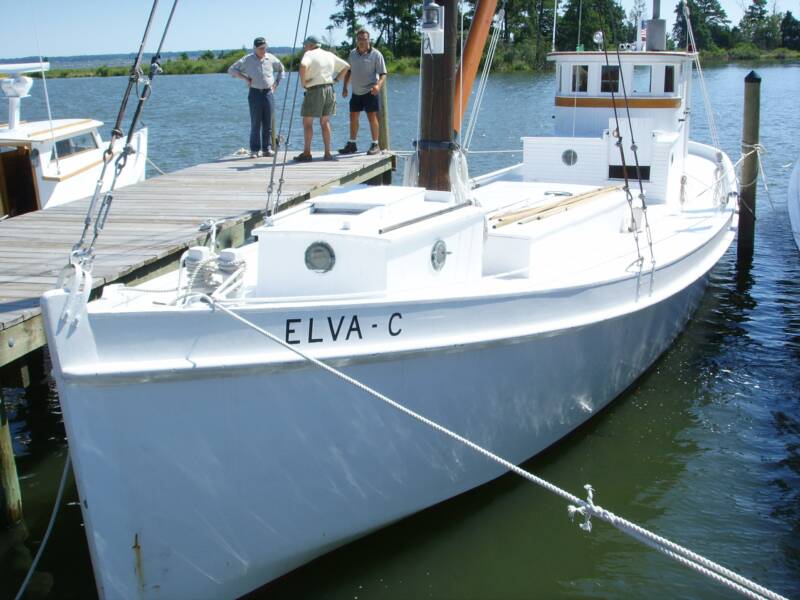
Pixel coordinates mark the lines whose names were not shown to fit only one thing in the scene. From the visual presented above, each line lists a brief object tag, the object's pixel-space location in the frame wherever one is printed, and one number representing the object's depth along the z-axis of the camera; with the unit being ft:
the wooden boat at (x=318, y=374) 17.43
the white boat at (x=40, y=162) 46.47
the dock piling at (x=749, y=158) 48.55
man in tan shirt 39.47
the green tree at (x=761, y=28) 278.87
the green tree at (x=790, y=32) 271.49
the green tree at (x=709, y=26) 257.34
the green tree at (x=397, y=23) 162.50
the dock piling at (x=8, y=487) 21.93
